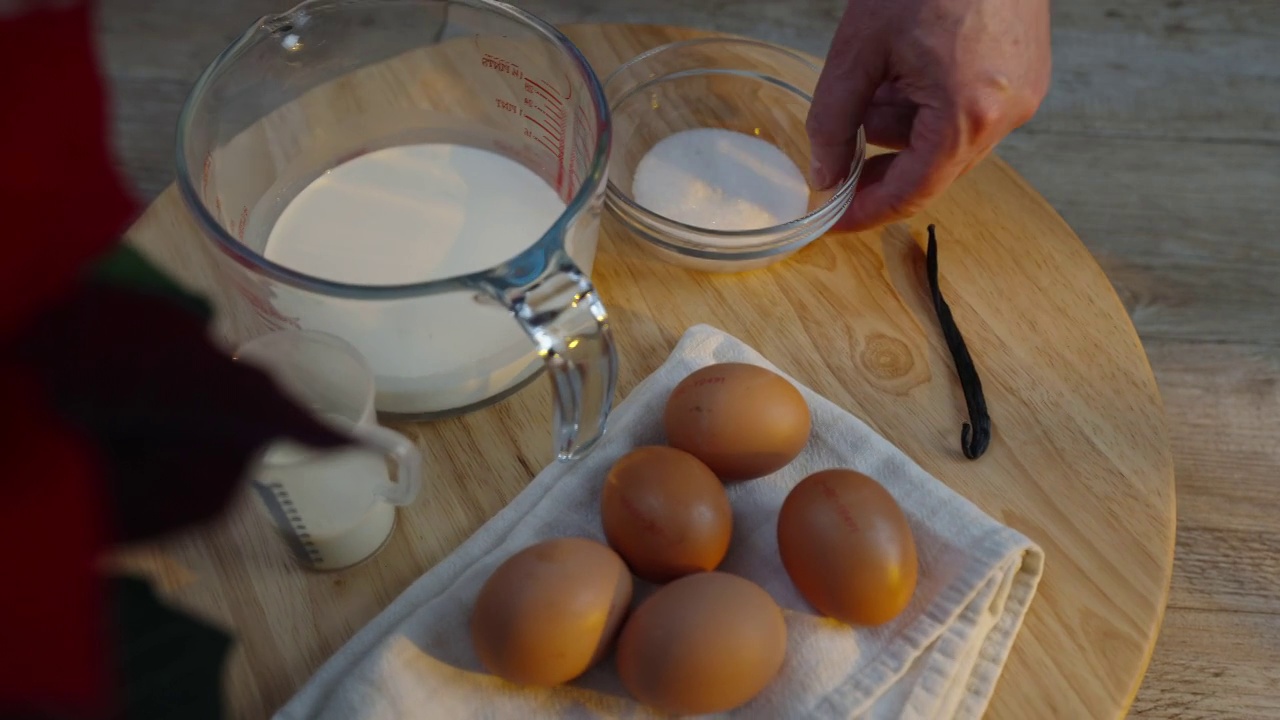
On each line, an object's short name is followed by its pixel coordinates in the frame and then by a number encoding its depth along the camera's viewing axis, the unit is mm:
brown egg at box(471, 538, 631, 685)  542
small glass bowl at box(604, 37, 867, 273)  875
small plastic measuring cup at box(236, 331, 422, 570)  535
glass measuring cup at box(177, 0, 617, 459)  530
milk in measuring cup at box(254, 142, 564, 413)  594
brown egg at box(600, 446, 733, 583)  583
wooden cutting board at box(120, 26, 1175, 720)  617
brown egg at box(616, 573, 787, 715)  531
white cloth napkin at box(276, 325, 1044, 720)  569
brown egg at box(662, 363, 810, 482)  621
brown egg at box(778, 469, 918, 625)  568
